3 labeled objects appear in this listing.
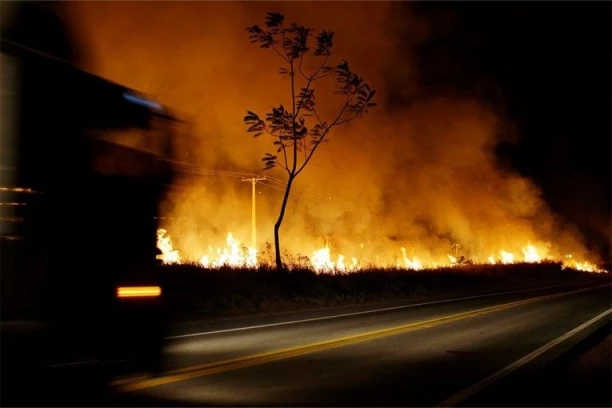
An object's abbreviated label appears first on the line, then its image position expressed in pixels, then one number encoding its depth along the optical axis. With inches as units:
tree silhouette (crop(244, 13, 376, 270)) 852.0
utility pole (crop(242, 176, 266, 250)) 1386.6
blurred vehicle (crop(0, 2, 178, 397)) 240.2
